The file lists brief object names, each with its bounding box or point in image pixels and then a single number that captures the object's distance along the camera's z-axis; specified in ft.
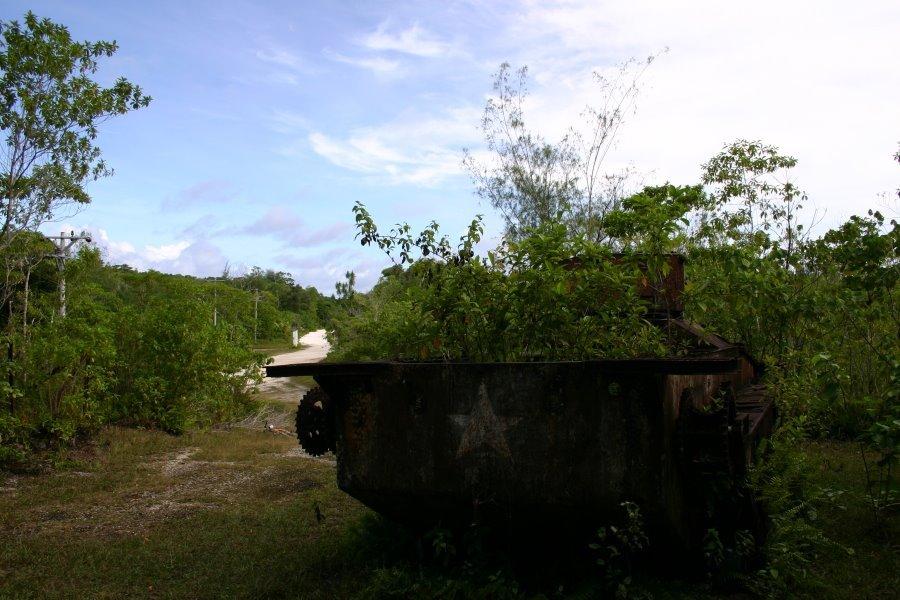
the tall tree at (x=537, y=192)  78.69
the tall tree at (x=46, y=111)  29.60
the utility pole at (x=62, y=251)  36.13
